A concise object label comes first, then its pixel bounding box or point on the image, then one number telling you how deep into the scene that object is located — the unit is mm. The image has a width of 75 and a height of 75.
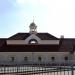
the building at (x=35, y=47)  20800
